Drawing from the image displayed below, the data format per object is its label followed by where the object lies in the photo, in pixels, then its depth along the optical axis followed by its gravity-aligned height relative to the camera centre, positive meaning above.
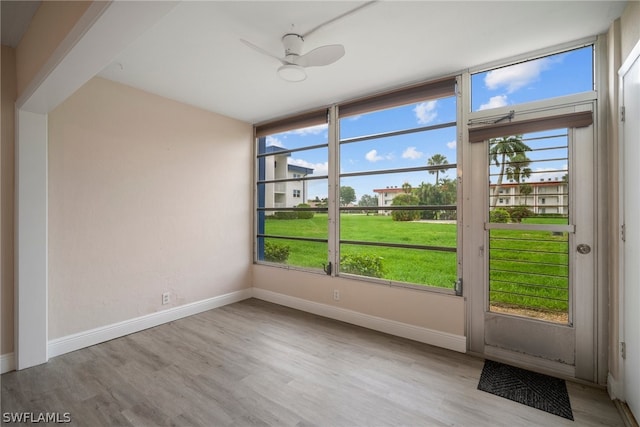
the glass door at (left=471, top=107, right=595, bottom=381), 2.40 -0.31
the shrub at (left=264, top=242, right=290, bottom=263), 4.50 -0.60
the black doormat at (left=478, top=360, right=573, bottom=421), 2.10 -1.36
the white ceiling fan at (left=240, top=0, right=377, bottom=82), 2.14 +1.19
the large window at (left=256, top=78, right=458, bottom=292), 3.16 +0.31
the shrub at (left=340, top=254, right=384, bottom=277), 3.64 -0.65
